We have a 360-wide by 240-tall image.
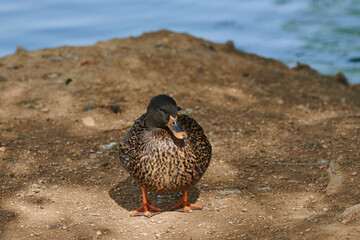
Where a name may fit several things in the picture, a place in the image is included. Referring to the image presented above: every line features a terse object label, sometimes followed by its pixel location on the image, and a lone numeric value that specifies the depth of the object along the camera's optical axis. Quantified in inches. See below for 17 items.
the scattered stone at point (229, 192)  372.5
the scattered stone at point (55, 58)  613.9
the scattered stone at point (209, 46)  687.7
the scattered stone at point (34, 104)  516.1
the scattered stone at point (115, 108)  506.6
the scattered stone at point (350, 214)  286.8
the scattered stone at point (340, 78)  654.5
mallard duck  323.6
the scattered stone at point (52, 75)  575.8
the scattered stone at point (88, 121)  486.7
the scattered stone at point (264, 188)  377.6
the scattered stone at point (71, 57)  617.6
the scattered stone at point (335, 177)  355.9
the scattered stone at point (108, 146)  451.2
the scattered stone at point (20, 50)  655.1
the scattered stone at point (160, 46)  657.6
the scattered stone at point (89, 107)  509.0
